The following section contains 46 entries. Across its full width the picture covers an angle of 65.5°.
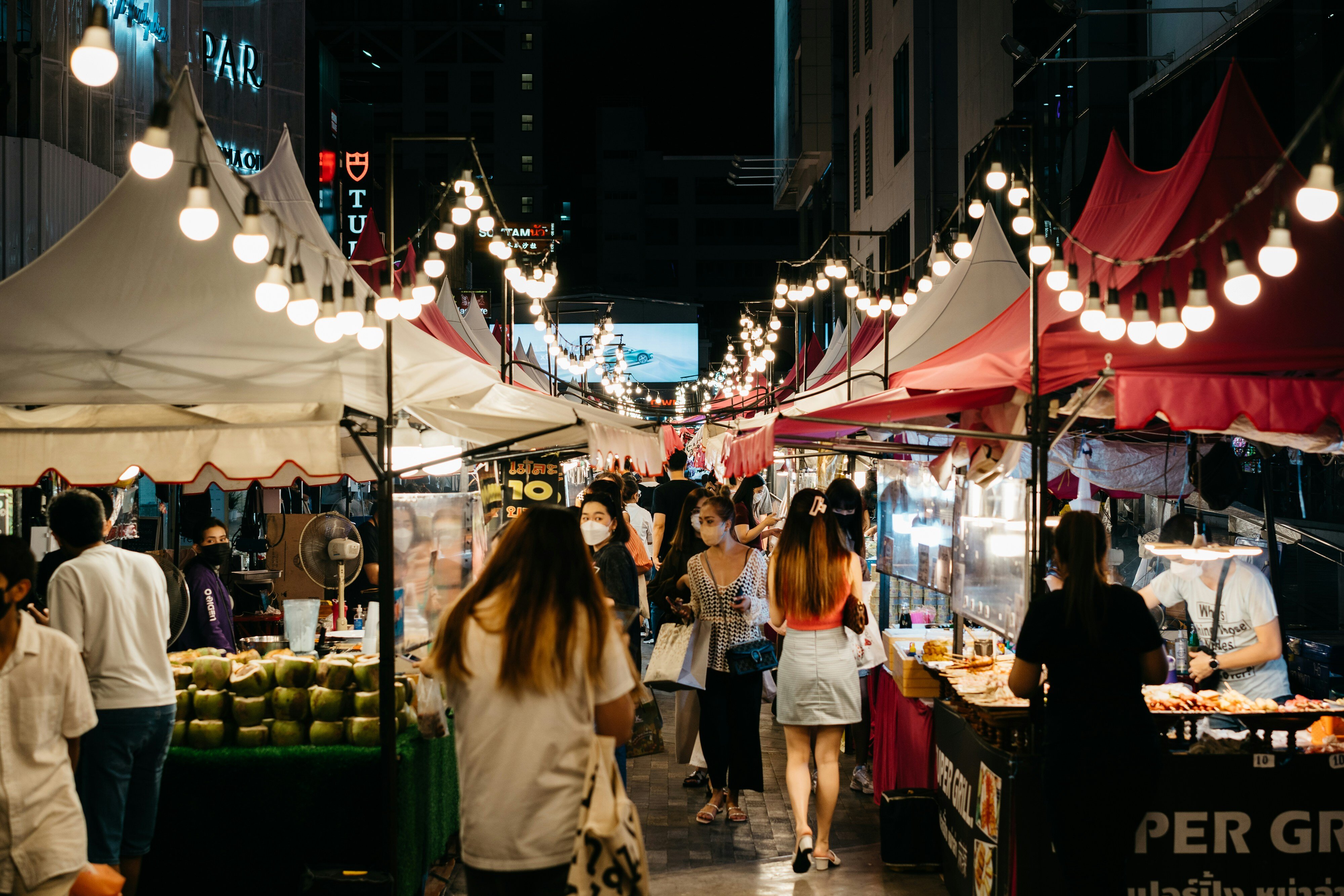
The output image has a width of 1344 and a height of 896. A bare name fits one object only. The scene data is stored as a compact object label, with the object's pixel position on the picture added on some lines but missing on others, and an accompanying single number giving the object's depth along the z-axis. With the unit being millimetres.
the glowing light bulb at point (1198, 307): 4016
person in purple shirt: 7430
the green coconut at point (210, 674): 5668
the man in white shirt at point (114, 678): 4867
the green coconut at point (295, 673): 5633
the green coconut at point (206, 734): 5516
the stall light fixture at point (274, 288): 4453
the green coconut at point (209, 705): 5570
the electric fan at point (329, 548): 8375
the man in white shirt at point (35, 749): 3750
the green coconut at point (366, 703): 5578
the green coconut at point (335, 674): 5633
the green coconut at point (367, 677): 5676
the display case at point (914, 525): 7867
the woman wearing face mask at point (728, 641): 7086
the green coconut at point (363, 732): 5492
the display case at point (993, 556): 6367
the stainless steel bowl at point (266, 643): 7391
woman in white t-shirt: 3281
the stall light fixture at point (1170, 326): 4086
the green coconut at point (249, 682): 5551
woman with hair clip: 6461
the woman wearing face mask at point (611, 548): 7008
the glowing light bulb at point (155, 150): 3254
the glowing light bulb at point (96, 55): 2990
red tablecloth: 6734
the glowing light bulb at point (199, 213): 3572
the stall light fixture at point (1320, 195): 2930
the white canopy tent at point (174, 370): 5559
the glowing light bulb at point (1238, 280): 3674
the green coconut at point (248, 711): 5520
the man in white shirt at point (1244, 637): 6395
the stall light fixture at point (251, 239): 3822
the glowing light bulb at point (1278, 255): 3359
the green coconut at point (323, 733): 5496
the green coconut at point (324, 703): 5531
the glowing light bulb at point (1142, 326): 4723
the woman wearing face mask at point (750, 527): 9352
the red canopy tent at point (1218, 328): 5047
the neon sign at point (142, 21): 14484
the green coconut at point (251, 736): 5504
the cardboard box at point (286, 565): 12461
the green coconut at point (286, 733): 5508
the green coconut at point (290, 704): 5535
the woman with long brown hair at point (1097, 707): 4371
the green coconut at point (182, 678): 5848
